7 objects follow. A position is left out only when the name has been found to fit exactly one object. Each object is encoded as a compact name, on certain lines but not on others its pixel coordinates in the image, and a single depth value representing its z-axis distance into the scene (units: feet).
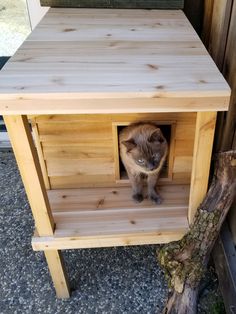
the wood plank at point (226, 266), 3.63
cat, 3.30
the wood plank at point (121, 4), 3.91
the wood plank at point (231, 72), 3.39
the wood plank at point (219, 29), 3.50
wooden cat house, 2.28
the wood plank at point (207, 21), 4.15
